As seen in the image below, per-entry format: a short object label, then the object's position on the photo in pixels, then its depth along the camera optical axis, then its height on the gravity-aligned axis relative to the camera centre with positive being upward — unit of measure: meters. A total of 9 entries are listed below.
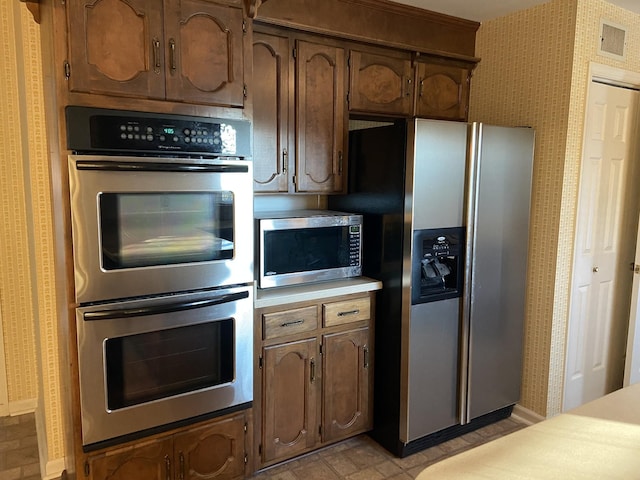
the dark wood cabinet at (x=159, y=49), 1.68 +0.53
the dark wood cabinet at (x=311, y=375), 2.31 -1.01
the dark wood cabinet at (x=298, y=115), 2.45 +0.39
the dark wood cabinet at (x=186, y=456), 1.86 -1.17
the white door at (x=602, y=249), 2.85 -0.39
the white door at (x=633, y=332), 3.04 -0.96
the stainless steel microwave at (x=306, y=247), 2.31 -0.33
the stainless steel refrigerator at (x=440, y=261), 2.44 -0.42
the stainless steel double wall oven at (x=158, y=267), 1.72 -0.34
